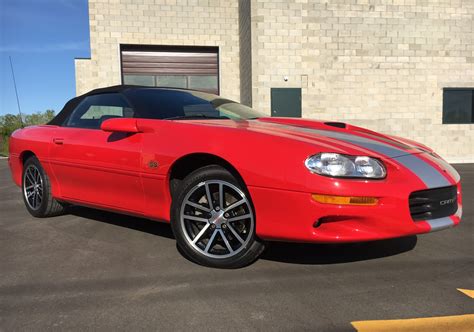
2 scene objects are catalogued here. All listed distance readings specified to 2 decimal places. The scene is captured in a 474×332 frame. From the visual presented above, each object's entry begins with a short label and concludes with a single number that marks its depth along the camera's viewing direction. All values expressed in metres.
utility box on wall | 11.97
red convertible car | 2.34
